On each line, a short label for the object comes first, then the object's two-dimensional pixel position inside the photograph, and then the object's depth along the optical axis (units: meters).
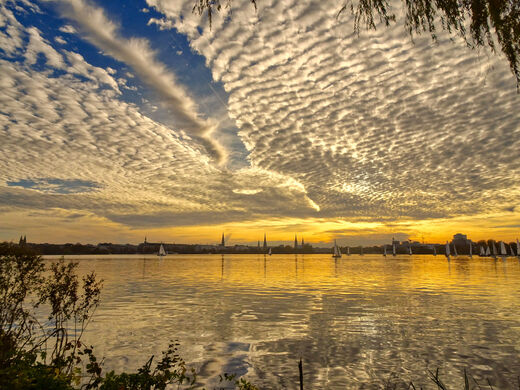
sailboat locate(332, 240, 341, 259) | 179.38
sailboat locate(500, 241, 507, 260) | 150.88
